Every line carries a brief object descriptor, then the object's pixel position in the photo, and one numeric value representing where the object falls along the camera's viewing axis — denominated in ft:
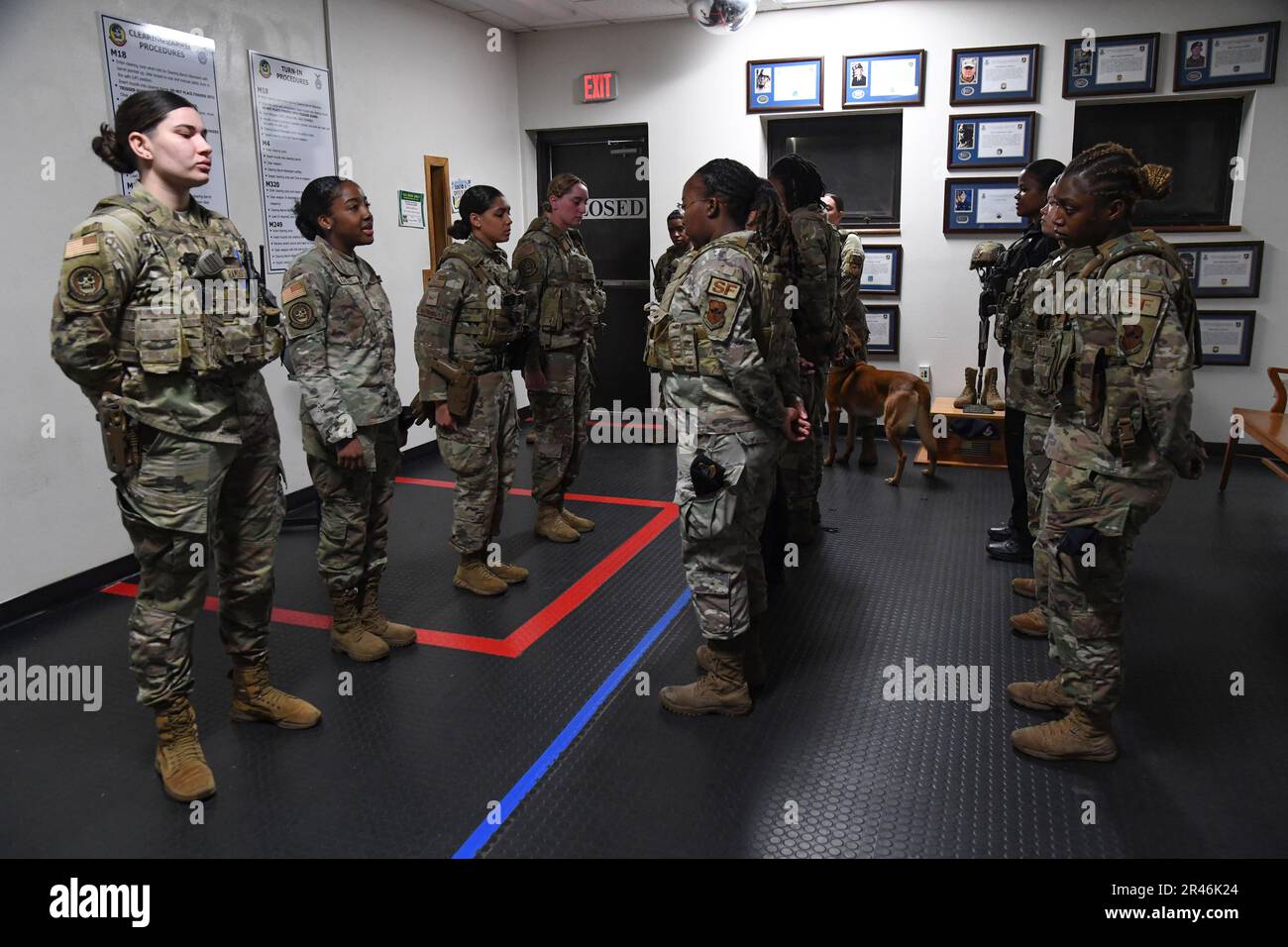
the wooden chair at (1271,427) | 13.94
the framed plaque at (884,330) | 21.83
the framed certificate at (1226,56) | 17.94
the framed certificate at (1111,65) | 18.79
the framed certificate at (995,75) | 19.66
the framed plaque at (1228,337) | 19.11
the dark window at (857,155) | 21.57
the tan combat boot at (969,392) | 19.89
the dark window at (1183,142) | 19.13
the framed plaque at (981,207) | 20.34
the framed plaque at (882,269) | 21.54
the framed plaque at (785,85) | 21.18
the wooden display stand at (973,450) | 18.99
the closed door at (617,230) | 23.94
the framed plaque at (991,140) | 19.90
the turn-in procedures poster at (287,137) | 15.74
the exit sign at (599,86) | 23.02
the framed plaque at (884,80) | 20.49
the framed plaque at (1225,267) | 18.81
